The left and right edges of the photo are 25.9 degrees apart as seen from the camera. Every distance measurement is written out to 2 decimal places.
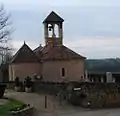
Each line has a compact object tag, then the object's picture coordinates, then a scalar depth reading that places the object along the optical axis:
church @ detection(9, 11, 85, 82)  33.08
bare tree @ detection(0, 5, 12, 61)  31.46
